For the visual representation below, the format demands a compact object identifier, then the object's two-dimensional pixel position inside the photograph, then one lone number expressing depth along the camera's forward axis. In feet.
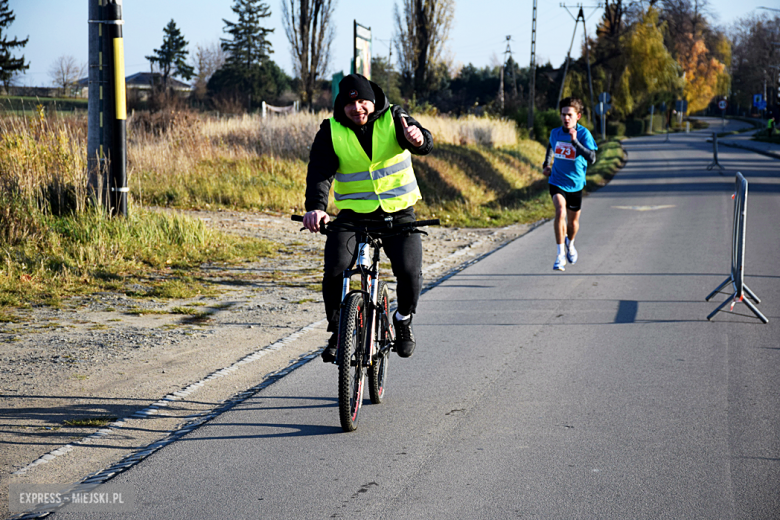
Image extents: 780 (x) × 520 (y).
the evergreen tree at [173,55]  319.27
